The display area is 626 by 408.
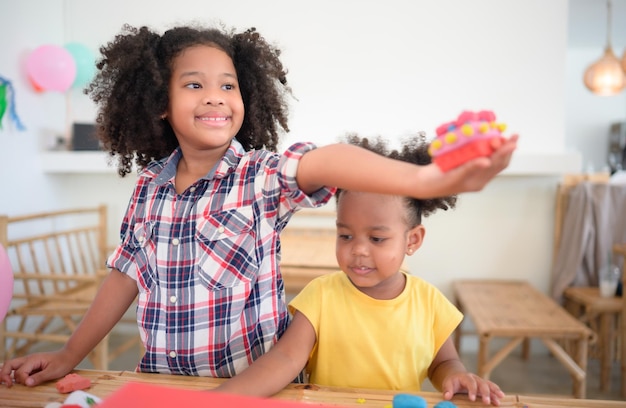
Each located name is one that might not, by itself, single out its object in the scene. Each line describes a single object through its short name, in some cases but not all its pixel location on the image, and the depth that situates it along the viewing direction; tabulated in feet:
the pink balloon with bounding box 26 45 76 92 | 10.84
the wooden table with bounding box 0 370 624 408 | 2.52
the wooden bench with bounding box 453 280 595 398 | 7.79
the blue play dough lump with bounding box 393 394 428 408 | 2.13
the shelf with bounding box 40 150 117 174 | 11.50
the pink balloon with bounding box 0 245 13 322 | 3.47
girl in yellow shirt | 3.24
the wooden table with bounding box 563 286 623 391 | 9.80
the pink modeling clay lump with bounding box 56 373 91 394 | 2.69
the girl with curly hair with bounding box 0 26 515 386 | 3.05
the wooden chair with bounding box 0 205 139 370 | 8.46
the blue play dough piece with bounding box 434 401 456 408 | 2.23
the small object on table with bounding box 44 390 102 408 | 2.36
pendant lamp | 14.93
